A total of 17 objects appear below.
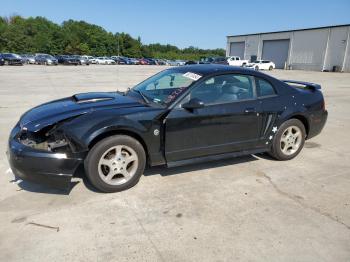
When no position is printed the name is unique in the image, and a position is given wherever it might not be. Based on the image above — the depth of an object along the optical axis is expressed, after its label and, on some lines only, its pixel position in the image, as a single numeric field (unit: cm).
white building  4350
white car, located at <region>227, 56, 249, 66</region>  4469
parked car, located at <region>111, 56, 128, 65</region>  6156
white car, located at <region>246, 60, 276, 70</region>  4326
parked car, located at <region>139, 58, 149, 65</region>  6432
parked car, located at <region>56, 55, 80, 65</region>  4516
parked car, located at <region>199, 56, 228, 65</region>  4471
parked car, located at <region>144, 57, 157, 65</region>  6559
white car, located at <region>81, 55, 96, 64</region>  5713
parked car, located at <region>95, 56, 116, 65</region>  5872
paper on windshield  420
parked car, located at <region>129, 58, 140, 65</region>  6263
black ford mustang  344
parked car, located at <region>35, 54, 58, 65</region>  4228
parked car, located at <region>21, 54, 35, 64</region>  4419
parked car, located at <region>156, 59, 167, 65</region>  6667
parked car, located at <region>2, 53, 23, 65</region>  3538
